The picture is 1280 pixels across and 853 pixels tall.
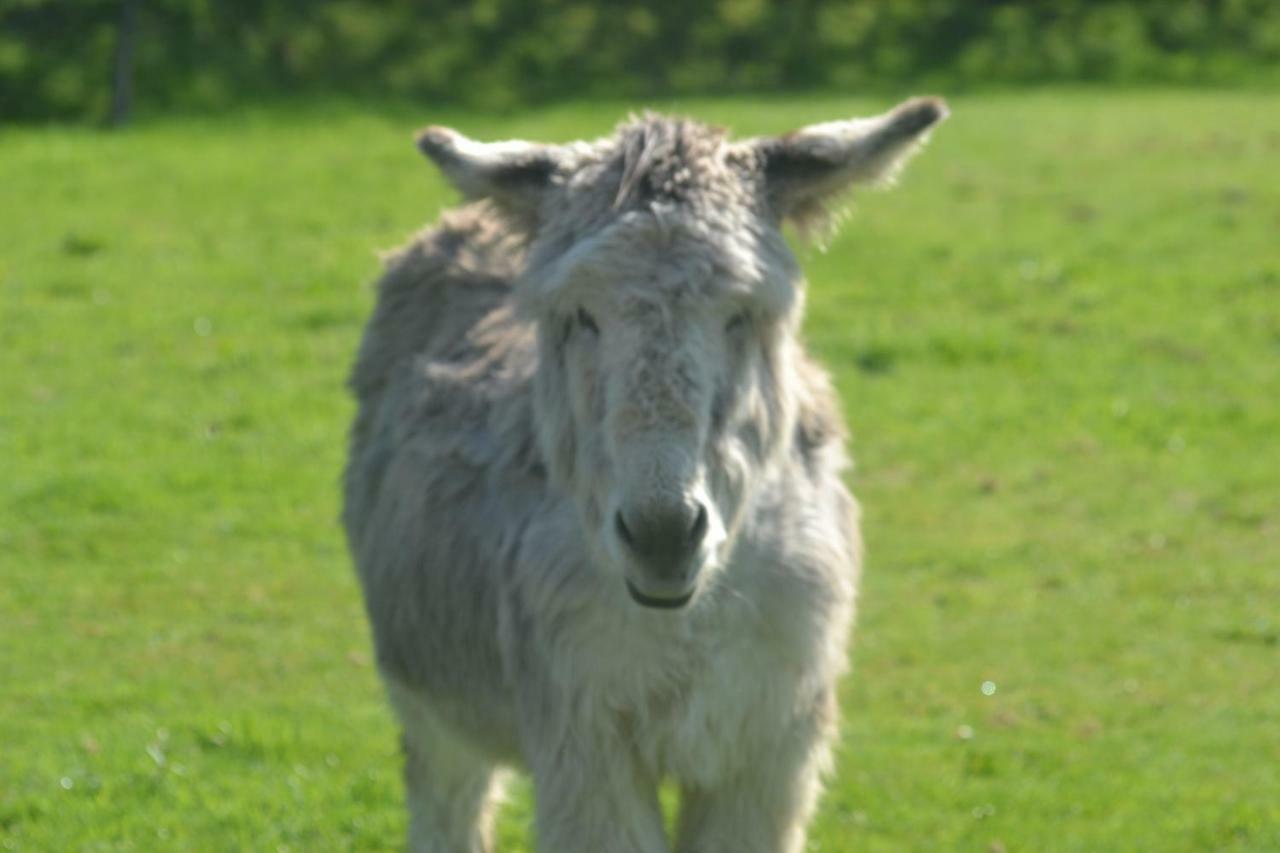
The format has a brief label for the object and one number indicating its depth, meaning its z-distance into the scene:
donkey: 7.71
